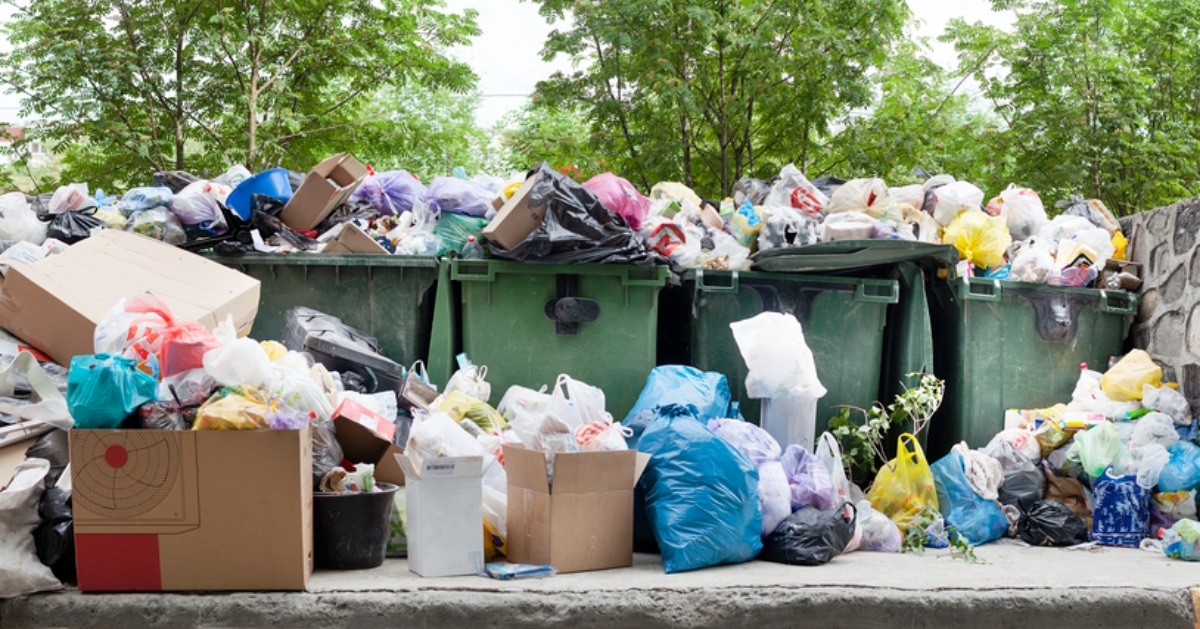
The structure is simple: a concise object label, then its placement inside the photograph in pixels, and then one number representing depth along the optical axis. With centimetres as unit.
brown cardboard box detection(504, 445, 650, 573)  341
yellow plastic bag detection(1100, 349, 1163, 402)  481
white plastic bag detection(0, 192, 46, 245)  490
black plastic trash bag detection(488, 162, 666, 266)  448
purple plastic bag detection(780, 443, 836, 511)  396
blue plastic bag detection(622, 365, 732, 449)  412
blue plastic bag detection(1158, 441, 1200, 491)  433
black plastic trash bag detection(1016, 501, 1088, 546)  430
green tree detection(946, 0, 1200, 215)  861
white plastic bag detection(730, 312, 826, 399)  441
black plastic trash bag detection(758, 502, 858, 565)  365
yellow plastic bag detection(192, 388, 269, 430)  310
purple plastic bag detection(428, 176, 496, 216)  498
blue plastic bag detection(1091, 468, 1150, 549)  430
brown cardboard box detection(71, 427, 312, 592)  303
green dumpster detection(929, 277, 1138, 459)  497
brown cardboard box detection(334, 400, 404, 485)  368
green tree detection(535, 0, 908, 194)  810
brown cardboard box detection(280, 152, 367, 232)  499
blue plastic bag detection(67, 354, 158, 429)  299
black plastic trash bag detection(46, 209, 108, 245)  500
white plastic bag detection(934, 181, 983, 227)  530
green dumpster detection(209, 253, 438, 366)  477
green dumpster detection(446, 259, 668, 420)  462
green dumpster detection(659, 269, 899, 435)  485
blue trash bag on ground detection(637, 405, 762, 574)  349
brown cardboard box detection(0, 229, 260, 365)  403
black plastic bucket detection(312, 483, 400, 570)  335
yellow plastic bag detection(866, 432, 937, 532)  426
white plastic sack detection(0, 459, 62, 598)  292
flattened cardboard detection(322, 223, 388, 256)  482
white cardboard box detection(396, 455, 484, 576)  334
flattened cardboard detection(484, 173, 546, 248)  452
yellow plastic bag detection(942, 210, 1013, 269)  514
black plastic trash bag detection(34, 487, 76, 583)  310
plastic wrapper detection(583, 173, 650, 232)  478
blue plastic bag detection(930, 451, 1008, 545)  426
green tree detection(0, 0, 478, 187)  823
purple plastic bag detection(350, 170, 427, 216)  534
